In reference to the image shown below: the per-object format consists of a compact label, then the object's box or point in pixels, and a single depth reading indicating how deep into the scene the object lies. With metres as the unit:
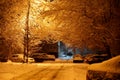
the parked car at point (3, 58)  38.83
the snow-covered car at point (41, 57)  43.55
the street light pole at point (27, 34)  34.22
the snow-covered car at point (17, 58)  36.59
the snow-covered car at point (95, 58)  37.75
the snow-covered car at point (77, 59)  40.03
